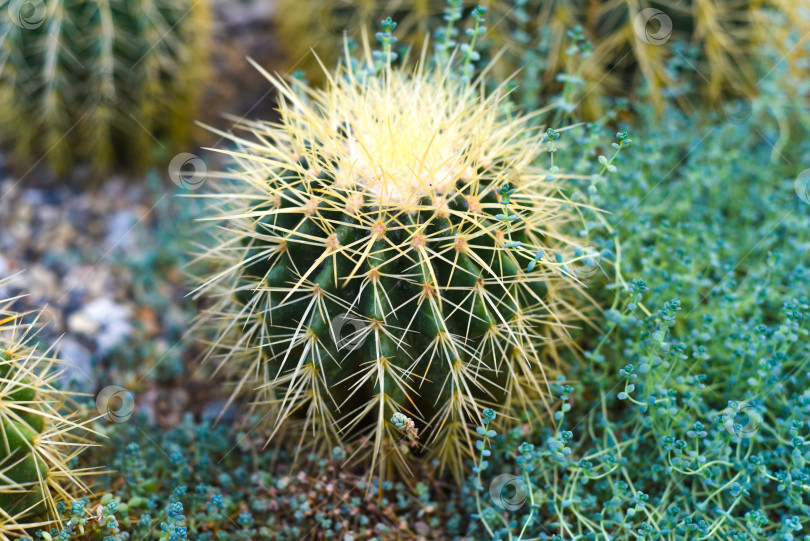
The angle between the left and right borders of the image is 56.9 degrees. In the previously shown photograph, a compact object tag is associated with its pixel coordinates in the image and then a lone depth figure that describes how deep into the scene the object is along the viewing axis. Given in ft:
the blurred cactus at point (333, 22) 9.77
